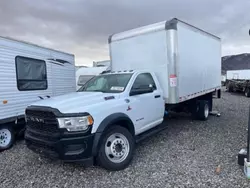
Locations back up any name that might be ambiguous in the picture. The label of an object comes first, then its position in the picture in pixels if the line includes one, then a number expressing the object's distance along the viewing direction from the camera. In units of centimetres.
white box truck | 344
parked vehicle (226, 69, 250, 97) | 1856
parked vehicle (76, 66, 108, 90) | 1242
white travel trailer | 523
